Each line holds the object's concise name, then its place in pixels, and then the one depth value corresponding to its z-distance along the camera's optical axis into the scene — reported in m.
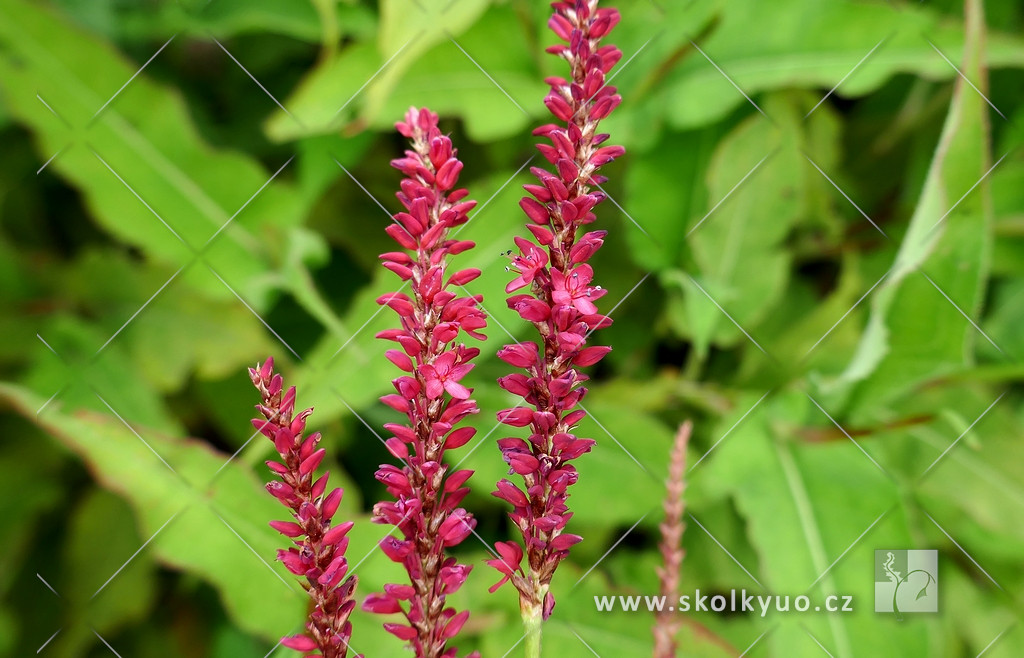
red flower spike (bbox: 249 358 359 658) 0.45
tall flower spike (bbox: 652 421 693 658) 0.49
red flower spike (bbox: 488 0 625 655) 0.46
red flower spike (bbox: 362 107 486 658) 0.45
